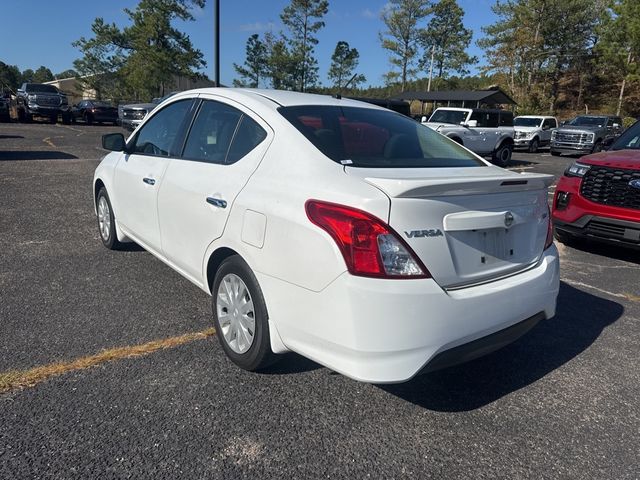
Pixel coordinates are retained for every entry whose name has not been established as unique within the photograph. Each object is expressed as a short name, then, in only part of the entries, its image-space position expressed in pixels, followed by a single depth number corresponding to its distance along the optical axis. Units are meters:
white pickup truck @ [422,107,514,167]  14.48
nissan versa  2.12
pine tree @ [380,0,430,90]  49.22
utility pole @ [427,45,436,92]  51.97
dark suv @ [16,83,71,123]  25.73
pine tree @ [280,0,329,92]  45.31
